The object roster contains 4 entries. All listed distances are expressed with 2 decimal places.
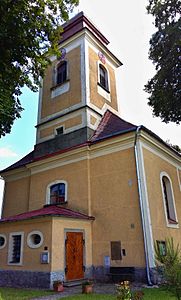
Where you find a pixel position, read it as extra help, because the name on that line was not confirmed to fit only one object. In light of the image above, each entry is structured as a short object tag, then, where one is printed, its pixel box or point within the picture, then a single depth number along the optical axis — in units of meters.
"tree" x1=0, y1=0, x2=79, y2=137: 8.86
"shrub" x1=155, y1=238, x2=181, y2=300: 5.66
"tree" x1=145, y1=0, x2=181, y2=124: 11.75
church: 11.16
